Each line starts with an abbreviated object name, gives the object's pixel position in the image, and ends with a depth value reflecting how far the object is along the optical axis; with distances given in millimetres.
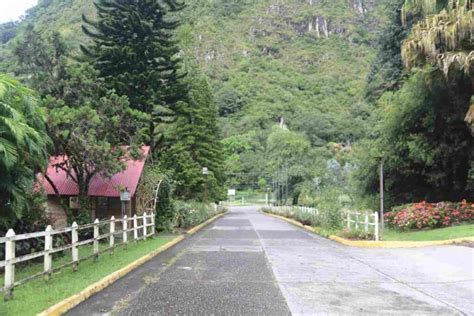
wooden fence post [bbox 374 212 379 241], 18842
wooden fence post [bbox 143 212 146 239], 20273
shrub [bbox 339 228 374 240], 19953
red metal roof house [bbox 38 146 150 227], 24641
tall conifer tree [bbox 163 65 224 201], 38812
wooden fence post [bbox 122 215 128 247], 16656
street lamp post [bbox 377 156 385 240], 20347
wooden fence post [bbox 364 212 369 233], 20092
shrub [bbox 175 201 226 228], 28422
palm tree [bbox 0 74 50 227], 9766
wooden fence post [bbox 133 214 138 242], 18406
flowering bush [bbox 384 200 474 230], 21812
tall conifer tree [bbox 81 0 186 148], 30609
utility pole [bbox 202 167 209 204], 40819
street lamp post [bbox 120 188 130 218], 21359
